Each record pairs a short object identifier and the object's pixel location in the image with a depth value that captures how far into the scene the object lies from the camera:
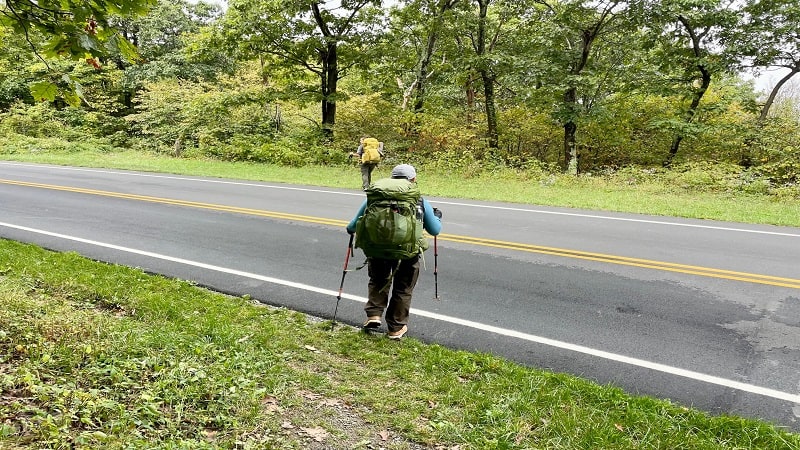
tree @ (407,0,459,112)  19.17
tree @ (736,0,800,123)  15.40
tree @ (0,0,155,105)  2.97
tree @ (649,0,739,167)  16.06
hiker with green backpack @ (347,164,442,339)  4.50
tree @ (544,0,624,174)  16.83
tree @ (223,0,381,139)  19.89
